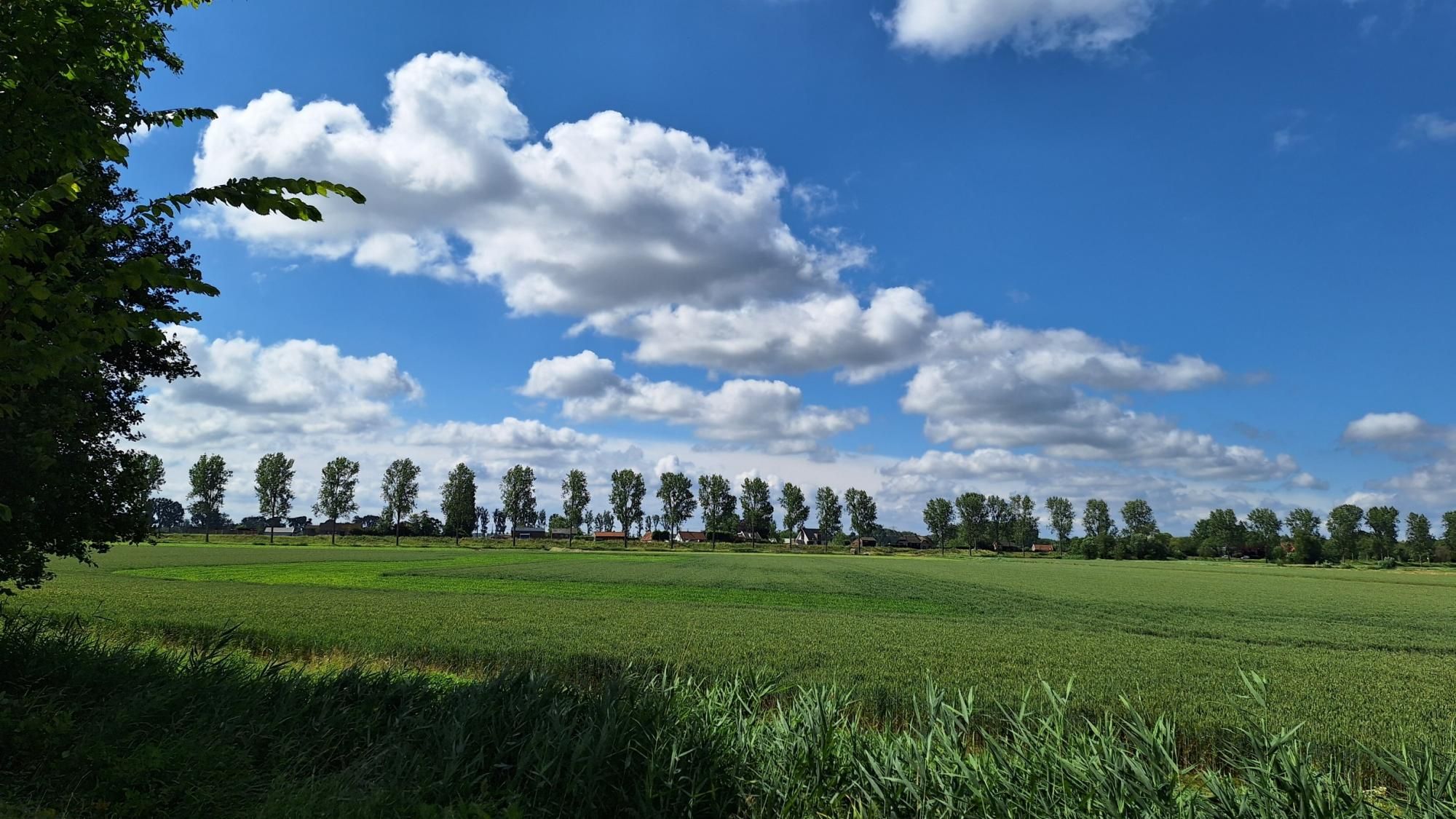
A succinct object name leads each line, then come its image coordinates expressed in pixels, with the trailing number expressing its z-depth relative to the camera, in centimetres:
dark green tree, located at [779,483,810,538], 19738
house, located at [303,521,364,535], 17825
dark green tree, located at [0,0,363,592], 381
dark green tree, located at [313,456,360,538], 15250
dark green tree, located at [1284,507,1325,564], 15138
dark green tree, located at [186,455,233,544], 15650
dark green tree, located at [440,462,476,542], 16312
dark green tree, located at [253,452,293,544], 14962
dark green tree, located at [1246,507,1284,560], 17908
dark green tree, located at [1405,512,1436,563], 15565
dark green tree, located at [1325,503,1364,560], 16325
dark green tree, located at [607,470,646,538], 17950
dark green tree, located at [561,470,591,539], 17538
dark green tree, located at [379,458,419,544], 15400
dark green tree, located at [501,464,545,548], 17950
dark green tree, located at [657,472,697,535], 19562
